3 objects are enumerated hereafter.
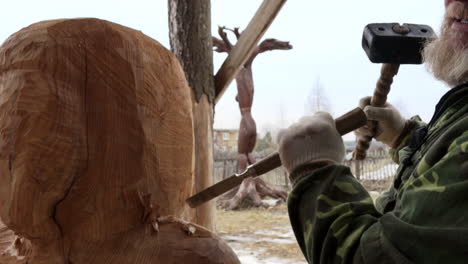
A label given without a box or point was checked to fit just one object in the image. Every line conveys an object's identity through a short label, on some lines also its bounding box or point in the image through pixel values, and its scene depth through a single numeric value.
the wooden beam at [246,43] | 2.27
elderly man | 0.64
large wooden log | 0.79
